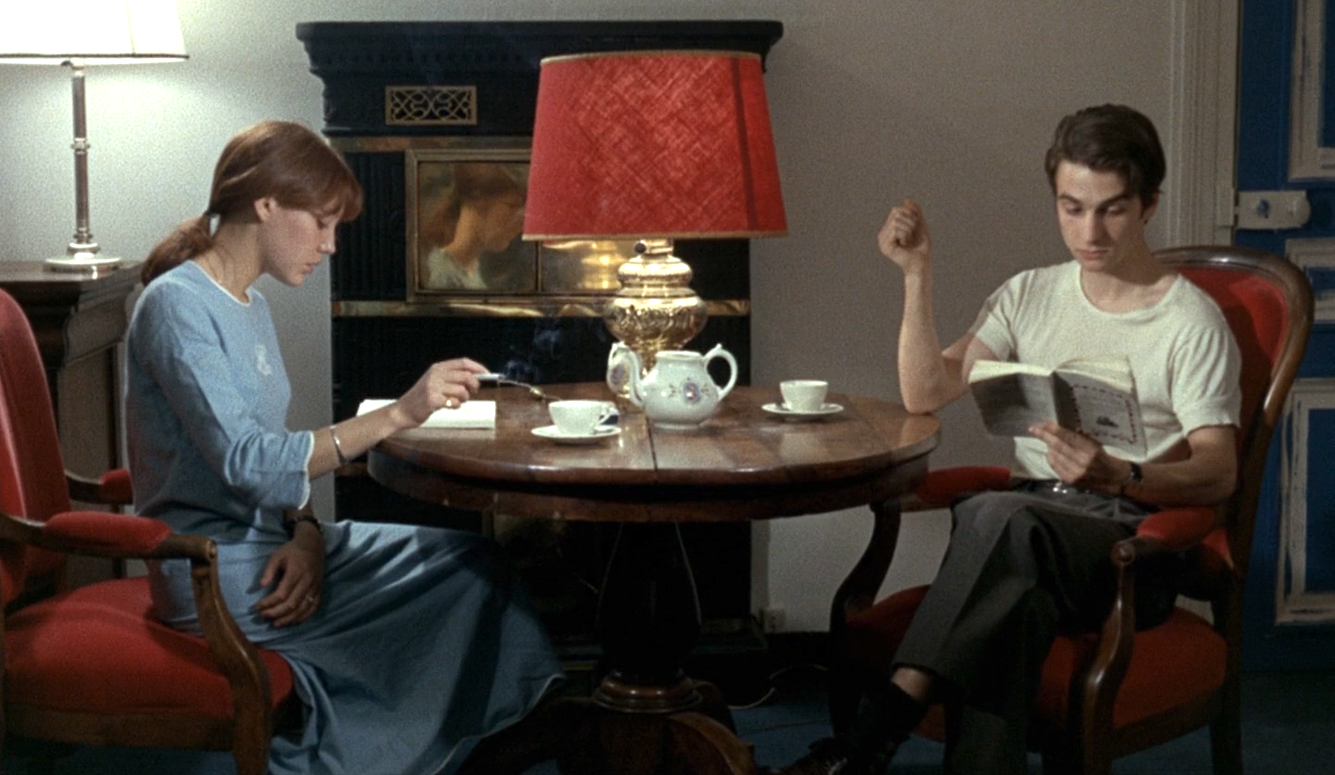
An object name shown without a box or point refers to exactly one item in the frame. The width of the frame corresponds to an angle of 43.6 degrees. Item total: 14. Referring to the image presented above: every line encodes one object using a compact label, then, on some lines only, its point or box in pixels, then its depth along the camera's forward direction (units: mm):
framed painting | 3520
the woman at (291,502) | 2416
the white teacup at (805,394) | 2795
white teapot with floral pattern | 2611
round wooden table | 2311
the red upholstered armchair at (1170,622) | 2418
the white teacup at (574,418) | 2498
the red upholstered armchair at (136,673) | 2320
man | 2402
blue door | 3857
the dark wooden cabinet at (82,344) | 3158
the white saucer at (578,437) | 2498
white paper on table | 2639
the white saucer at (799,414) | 2787
